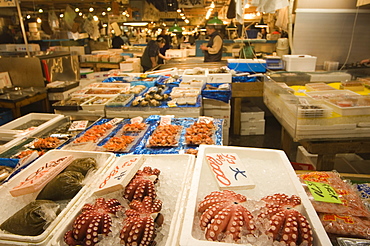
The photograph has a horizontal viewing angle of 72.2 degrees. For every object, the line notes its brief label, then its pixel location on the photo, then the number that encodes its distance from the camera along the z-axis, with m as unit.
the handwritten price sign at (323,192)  1.37
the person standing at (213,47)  7.90
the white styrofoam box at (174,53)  9.82
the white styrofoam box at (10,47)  9.14
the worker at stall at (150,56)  8.35
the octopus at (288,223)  1.00
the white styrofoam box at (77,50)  10.19
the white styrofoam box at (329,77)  4.28
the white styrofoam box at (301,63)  5.44
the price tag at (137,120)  3.37
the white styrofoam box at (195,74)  5.31
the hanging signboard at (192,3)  9.44
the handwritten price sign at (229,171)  1.39
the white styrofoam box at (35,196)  1.18
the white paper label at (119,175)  1.43
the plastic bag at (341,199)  1.38
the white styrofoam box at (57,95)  5.87
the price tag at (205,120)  3.21
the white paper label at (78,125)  3.21
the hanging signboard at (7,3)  5.23
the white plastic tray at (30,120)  3.03
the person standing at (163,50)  10.31
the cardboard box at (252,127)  5.94
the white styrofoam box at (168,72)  6.13
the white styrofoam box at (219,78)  5.34
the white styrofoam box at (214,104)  4.83
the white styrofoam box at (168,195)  1.18
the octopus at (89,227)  1.16
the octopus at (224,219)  1.03
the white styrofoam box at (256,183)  1.02
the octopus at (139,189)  1.43
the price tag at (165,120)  3.25
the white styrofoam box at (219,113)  4.89
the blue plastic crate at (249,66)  6.03
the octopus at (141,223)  1.12
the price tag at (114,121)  3.39
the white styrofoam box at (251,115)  5.88
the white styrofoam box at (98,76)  7.46
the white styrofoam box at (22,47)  9.07
